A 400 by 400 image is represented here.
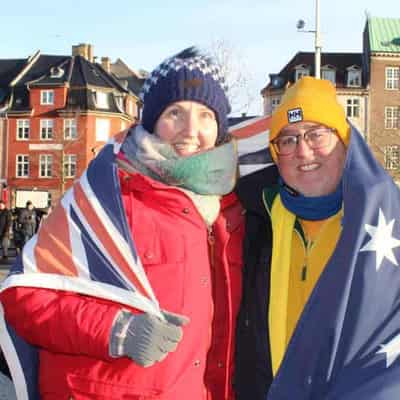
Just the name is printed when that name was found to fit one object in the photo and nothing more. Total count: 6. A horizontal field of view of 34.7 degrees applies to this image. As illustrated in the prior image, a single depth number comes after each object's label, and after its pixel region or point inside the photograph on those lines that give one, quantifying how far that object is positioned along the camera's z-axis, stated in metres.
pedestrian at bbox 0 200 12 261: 16.33
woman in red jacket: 2.24
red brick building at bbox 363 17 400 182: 47.56
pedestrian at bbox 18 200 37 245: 16.78
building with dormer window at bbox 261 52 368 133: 48.69
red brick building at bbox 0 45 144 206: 44.56
